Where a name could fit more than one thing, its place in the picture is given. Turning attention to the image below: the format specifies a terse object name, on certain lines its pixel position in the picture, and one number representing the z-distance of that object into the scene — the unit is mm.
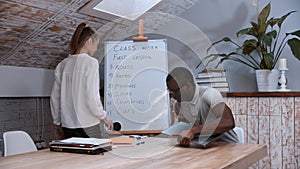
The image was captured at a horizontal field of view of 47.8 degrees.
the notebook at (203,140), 1945
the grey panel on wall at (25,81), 3348
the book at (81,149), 1807
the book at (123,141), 2086
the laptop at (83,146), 1820
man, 1988
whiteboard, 3568
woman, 2406
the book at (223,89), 3404
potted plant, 3078
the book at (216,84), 3398
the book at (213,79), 3416
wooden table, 1517
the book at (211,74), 3425
